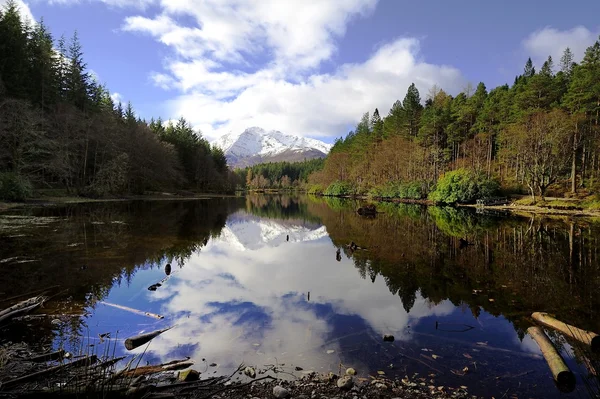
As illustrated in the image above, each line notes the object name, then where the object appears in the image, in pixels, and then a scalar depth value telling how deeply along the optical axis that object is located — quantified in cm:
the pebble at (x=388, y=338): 801
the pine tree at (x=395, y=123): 9069
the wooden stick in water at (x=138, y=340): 733
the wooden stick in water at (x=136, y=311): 918
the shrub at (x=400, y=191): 6906
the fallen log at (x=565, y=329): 723
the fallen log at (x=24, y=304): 802
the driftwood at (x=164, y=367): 614
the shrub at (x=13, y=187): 3444
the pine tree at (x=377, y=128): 10244
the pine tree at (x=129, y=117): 7378
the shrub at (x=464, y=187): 5484
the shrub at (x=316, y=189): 12753
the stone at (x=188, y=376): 595
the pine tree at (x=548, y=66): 7851
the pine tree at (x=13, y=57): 4404
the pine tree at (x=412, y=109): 8950
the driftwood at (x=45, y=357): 603
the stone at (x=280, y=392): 545
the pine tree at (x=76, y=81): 6091
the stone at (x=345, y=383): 582
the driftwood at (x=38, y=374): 435
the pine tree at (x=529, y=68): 9295
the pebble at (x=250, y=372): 623
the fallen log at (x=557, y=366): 613
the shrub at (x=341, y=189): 10106
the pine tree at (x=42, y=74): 5028
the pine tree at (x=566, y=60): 7531
